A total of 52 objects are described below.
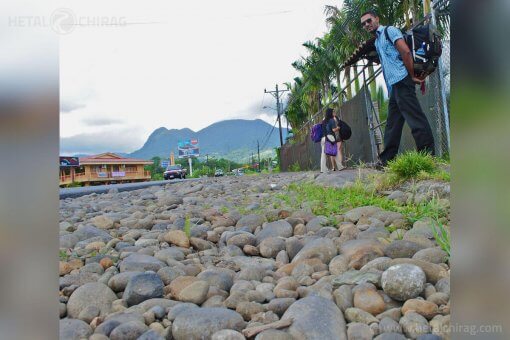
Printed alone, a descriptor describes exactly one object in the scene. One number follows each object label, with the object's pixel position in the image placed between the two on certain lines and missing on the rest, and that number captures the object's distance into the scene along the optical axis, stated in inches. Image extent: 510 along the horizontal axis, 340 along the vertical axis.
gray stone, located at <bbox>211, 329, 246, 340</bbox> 43.6
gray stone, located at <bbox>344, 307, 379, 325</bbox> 48.8
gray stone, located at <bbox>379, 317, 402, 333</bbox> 44.3
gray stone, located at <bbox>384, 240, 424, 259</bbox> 71.1
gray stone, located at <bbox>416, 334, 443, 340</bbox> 38.0
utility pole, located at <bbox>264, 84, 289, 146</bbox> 1285.2
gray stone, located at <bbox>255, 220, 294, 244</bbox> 104.6
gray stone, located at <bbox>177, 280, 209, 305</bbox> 61.0
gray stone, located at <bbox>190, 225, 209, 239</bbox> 112.4
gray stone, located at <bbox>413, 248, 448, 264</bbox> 65.2
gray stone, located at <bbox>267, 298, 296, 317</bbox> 53.0
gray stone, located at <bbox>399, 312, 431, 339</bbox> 42.8
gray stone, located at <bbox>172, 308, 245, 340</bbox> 45.8
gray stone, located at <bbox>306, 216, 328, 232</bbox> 108.6
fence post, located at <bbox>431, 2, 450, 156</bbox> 180.9
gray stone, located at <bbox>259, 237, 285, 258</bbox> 92.1
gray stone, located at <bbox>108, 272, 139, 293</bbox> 69.9
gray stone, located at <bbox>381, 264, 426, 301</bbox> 52.7
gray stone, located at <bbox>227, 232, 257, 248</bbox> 100.6
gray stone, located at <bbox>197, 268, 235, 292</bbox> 68.0
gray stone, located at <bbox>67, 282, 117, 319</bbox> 59.6
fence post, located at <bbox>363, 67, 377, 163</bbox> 318.3
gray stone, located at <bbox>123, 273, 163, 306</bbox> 62.4
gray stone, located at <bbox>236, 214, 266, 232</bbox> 119.3
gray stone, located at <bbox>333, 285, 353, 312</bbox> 53.6
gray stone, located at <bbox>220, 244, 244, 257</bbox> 95.2
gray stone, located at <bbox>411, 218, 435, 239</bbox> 84.9
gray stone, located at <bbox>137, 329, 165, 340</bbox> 44.8
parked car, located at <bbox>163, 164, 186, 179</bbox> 1216.5
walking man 155.5
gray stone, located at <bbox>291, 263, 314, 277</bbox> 71.0
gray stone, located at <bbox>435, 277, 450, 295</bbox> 51.8
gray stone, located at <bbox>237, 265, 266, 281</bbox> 71.2
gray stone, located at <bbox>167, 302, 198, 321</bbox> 52.8
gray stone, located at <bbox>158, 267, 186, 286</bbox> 72.7
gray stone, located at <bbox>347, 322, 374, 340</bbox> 43.9
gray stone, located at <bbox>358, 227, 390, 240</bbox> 88.3
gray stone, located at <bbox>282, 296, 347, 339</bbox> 43.4
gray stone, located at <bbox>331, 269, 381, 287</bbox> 58.0
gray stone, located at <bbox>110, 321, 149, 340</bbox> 46.7
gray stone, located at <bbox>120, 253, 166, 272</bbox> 79.1
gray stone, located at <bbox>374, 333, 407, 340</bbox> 41.0
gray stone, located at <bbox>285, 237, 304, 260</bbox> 89.0
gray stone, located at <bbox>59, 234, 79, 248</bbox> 103.4
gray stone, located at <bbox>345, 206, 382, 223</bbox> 114.5
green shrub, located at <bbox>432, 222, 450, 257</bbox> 65.0
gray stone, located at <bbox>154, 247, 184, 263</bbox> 88.7
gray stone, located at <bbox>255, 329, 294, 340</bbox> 43.1
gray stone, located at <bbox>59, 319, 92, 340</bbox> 47.1
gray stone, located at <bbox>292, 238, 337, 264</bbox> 79.0
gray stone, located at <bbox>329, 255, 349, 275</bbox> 70.1
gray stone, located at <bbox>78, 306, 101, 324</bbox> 56.4
